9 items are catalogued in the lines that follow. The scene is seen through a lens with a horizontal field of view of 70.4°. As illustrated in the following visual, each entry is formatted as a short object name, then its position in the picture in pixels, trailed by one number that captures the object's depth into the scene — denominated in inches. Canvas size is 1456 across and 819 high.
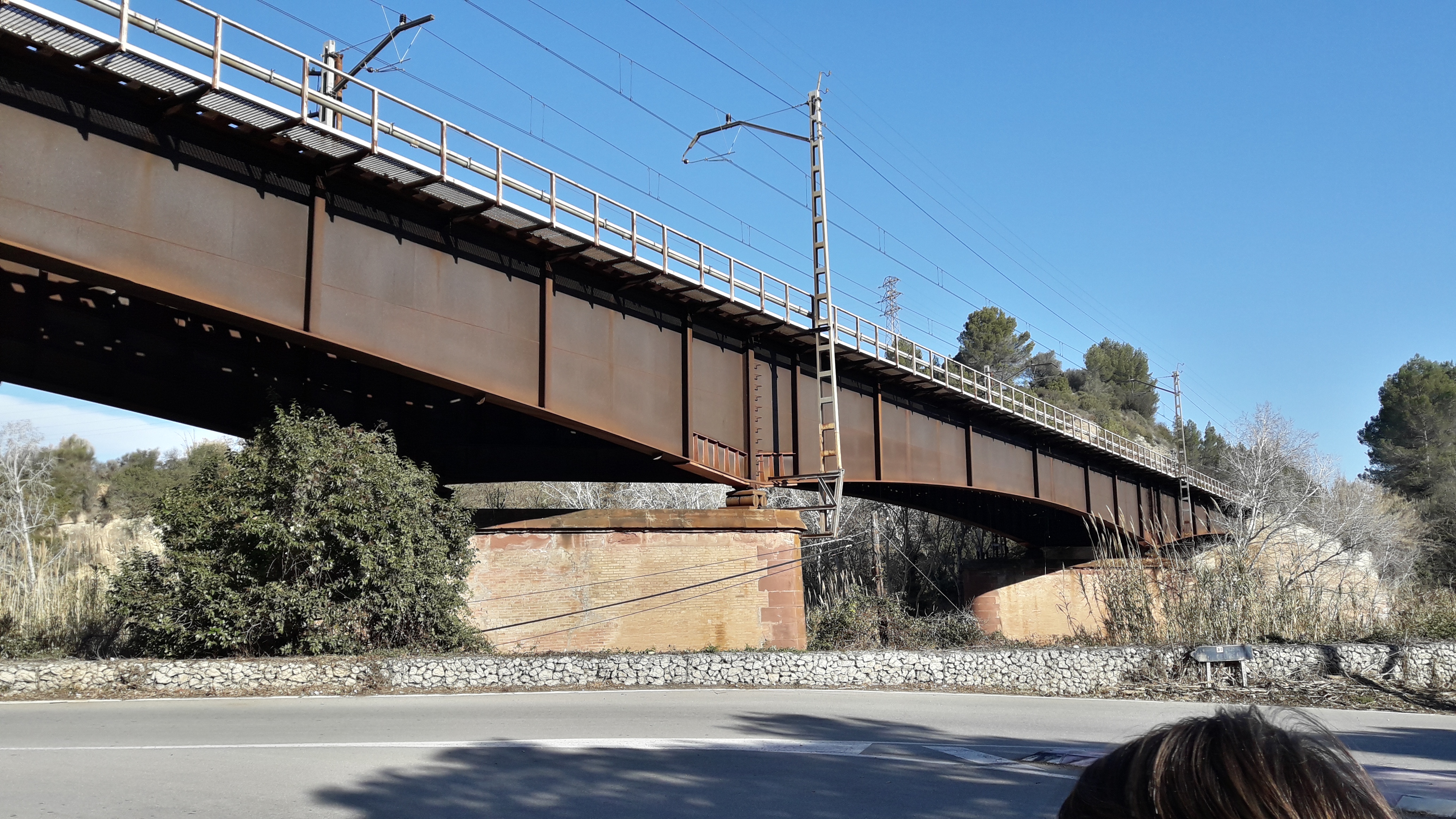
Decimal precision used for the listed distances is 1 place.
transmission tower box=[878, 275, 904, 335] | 3346.5
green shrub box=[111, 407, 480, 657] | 711.1
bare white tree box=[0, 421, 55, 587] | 1498.5
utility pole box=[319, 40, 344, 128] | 676.1
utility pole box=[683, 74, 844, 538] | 968.9
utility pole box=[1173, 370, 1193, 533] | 1953.7
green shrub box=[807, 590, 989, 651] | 1107.3
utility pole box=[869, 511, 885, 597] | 1609.3
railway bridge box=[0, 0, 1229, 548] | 531.8
